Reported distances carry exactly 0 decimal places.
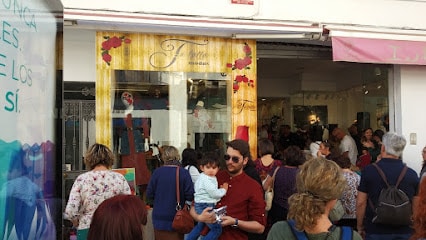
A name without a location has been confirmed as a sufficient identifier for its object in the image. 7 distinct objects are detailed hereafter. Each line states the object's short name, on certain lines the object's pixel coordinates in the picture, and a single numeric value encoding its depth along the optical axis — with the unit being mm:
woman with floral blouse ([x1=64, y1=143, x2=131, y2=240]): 4477
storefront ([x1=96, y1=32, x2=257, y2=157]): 6969
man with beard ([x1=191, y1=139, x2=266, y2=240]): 3730
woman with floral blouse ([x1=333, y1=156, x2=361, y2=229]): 5605
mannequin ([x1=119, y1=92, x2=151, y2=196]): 7039
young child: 3871
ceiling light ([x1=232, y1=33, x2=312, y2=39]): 7368
